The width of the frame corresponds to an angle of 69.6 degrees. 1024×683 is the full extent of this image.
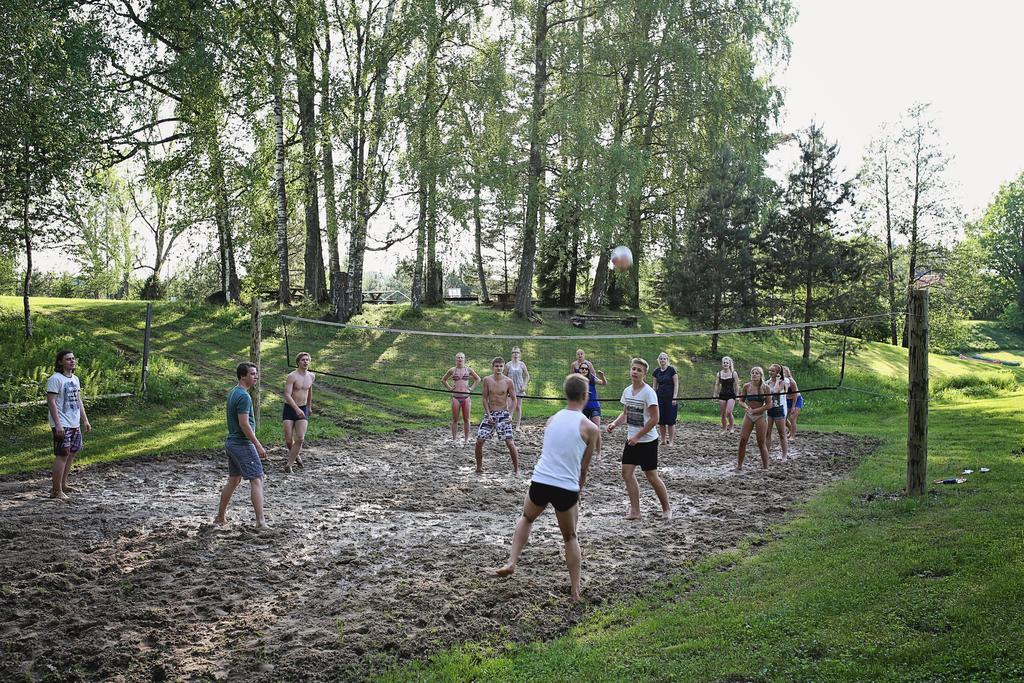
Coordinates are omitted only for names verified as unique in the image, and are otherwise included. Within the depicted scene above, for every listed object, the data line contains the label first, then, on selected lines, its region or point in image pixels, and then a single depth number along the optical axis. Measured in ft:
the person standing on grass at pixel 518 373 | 44.04
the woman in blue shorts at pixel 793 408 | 46.85
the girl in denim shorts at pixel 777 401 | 39.17
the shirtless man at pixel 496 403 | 37.27
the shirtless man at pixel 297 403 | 37.11
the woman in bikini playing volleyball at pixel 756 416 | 36.91
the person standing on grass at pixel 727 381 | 46.57
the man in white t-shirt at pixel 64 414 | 29.58
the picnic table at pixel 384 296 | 122.76
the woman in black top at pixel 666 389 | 42.86
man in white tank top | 19.43
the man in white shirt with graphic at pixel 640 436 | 26.71
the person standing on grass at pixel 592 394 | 41.52
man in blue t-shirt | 25.46
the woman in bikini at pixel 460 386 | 44.19
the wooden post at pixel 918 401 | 27.43
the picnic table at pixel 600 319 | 98.53
